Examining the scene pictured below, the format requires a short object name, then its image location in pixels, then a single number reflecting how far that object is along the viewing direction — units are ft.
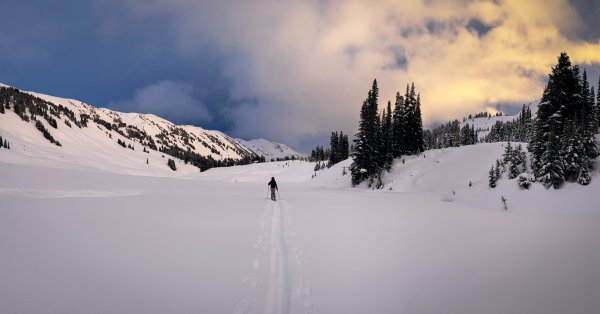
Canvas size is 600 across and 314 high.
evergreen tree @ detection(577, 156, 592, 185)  74.18
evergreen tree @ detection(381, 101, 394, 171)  170.77
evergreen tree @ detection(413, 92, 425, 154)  178.91
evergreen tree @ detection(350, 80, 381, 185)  160.15
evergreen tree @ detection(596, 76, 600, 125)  134.12
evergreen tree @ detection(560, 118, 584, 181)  76.95
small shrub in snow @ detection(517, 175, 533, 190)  83.05
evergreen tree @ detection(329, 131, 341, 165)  318.28
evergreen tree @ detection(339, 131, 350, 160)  316.81
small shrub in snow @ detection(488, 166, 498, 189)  92.99
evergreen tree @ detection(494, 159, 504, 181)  93.71
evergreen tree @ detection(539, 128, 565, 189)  77.25
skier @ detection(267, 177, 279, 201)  84.56
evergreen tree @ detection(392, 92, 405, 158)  179.32
